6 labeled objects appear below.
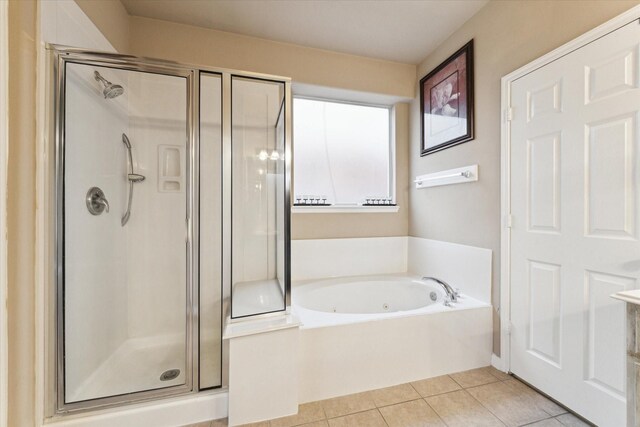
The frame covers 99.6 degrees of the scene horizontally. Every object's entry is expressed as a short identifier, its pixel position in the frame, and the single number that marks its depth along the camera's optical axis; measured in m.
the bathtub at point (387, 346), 1.58
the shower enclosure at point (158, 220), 1.43
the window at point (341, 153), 2.69
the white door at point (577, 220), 1.25
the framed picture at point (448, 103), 2.12
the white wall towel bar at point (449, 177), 2.07
